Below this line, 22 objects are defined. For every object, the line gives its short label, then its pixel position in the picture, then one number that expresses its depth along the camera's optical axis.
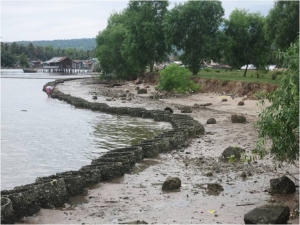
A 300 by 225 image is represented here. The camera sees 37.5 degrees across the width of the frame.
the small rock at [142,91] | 56.06
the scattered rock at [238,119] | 27.73
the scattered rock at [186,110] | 34.61
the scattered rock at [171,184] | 13.08
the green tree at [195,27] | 57.84
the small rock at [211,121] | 28.00
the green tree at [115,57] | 83.88
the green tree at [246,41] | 56.66
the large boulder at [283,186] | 12.12
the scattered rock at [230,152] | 16.83
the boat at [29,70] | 158.25
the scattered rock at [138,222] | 10.00
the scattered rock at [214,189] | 12.64
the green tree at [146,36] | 68.62
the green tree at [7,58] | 162.93
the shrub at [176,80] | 49.22
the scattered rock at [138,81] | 75.18
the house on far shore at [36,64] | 182.88
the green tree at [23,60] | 171.62
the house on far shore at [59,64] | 156.25
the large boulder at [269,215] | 9.33
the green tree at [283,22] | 38.34
